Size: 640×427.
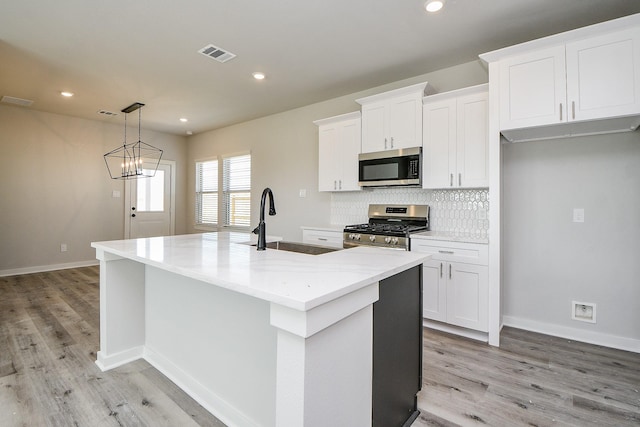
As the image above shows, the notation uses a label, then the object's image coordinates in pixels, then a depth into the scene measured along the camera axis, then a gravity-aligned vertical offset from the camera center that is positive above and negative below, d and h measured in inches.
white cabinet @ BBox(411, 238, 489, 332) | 105.2 -23.4
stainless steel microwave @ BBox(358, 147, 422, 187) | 126.6 +20.5
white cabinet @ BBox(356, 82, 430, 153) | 126.6 +41.1
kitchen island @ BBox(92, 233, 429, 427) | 38.1 -19.8
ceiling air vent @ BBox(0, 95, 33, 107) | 172.7 +63.8
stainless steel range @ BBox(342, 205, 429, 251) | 120.9 -4.7
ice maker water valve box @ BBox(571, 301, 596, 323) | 104.5 -31.8
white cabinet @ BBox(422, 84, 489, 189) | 112.2 +28.9
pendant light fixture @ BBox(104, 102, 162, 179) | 221.7 +43.2
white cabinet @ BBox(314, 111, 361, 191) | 147.7 +31.2
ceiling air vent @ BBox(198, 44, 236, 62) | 116.4 +62.0
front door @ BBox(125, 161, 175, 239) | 238.8 +7.7
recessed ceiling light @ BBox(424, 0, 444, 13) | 88.7 +60.7
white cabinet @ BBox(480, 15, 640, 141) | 82.7 +38.9
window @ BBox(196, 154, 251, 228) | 225.5 +17.3
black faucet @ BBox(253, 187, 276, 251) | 71.9 -3.7
